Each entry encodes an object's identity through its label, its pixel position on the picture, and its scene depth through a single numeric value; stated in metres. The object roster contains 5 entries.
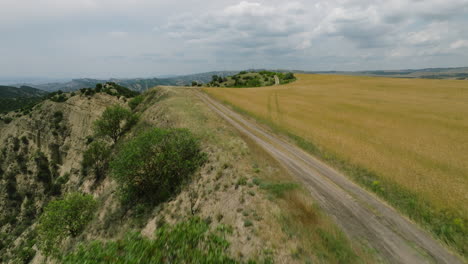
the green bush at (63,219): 23.32
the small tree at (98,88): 100.95
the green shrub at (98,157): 43.58
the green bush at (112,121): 46.62
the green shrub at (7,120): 87.88
